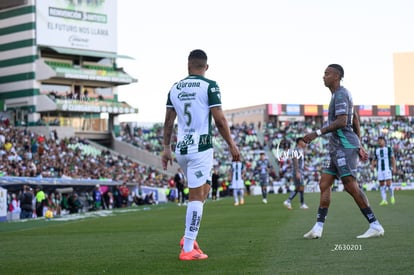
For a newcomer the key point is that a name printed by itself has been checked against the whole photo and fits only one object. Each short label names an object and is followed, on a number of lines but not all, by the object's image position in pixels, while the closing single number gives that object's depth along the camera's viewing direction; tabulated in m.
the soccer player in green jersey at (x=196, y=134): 8.49
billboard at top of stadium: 63.00
